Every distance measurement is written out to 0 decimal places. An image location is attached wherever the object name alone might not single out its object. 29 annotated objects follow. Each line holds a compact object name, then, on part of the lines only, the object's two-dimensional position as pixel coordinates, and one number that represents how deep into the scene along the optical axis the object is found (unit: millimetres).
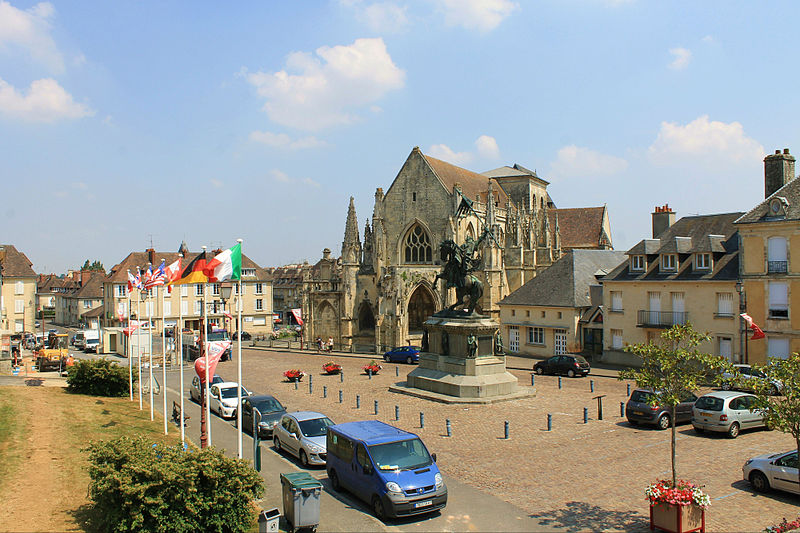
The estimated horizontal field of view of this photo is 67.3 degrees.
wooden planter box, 9820
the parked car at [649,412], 18188
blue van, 11016
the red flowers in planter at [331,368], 31953
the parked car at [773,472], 11836
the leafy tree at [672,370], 10742
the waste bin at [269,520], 9656
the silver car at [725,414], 16938
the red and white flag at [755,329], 24703
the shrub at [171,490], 9102
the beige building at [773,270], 26469
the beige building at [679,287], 29094
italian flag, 13602
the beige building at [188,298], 55188
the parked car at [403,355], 37250
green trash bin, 10320
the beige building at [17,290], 51125
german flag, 14008
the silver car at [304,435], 14961
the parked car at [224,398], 21453
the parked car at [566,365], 29781
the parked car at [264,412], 18375
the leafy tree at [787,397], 10250
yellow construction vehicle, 31844
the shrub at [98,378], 22844
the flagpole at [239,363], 13277
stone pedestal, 23219
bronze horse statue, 25625
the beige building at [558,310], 36031
